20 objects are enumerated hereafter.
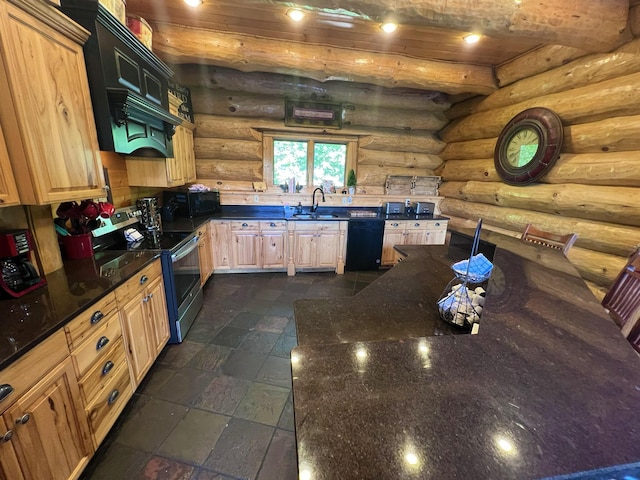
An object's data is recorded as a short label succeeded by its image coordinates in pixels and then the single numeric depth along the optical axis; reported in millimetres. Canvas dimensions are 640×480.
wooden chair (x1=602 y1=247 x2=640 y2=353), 1381
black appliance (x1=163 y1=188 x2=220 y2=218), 3312
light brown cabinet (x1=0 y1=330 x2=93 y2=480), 955
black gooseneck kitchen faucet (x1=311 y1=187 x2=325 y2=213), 4227
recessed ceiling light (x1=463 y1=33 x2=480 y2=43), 2704
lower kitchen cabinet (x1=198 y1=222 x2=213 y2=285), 3238
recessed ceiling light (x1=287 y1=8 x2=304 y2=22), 2361
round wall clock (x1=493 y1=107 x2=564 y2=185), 2785
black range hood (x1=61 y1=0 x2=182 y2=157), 1596
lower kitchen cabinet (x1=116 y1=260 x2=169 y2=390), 1670
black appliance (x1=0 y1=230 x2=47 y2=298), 1304
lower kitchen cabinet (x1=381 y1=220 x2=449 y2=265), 4102
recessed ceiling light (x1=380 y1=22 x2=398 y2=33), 2510
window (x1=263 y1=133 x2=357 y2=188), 4145
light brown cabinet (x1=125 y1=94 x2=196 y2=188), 2664
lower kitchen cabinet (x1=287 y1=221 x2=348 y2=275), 3844
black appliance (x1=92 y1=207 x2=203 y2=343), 2184
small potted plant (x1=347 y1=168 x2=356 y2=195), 4305
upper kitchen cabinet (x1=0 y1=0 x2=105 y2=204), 1184
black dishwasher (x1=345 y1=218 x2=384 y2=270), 3962
